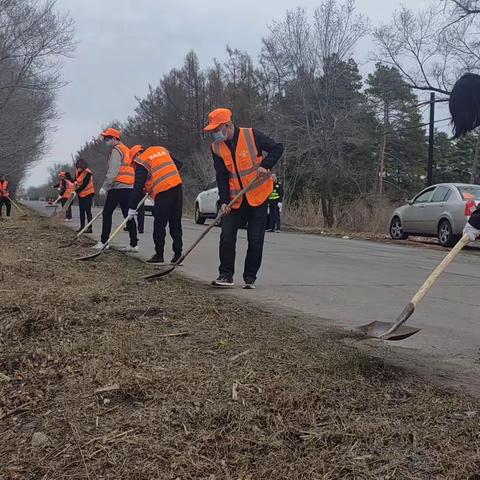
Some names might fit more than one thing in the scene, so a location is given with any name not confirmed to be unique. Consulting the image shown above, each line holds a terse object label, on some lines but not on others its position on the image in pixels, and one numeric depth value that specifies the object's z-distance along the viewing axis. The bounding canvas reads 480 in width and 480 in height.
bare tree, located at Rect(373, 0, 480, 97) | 23.66
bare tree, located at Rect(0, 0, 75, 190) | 23.44
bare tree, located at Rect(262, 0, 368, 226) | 23.47
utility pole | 23.94
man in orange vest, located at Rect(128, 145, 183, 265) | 8.32
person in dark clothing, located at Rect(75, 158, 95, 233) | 13.23
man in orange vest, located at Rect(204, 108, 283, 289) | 6.41
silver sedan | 13.59
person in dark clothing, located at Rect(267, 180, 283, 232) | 19.03
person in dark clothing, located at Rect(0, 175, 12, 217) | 24.42
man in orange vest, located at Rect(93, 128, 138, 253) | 9.70
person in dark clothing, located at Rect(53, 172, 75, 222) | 20.02
